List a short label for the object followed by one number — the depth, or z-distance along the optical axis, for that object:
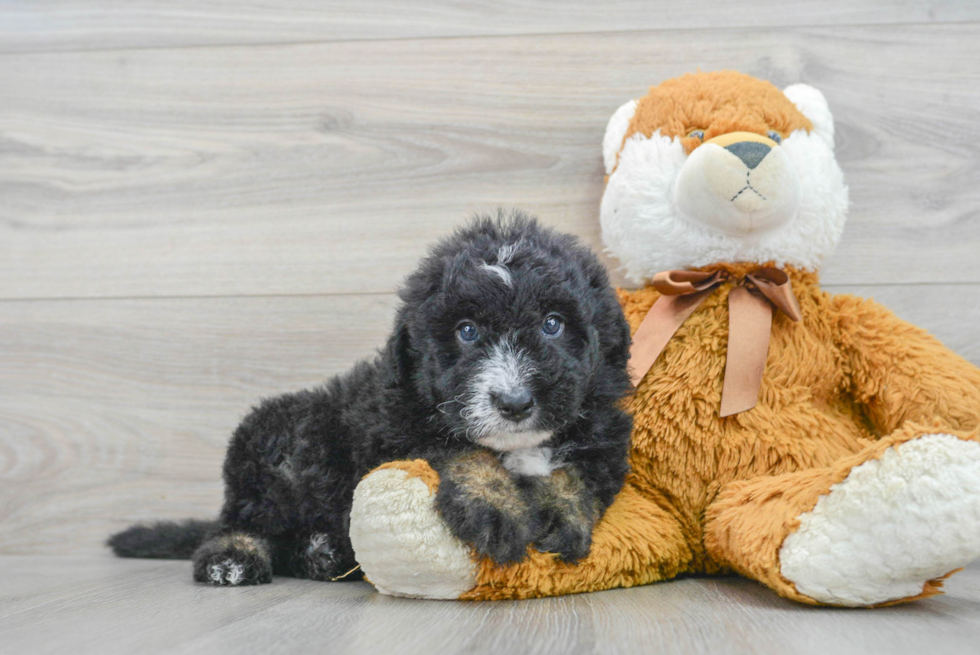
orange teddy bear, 1.04
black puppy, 1.02
